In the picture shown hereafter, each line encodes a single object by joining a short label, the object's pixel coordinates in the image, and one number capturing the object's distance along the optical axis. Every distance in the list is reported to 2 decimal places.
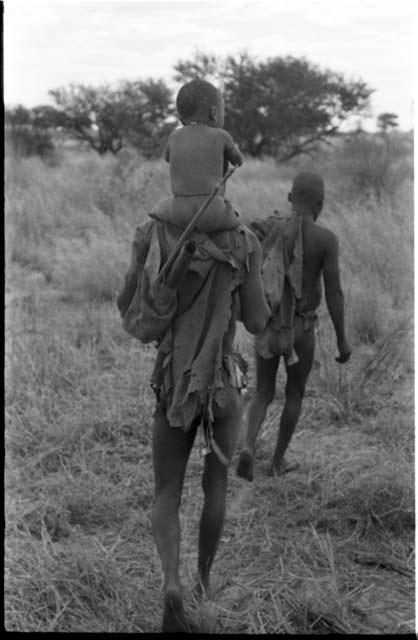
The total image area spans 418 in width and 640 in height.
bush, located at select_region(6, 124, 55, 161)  18.42
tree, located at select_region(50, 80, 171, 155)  18.78
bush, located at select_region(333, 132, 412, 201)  10.80
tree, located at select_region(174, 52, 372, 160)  16.78
